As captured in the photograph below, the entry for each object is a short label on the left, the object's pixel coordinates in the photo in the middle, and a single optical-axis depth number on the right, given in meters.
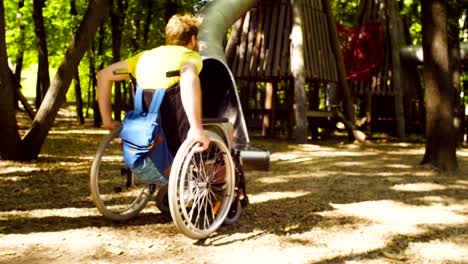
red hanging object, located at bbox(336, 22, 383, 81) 14.68
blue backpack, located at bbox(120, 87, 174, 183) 3.43
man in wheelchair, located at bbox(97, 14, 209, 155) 3.35
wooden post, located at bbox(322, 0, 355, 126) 11.75
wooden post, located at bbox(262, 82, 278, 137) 13.11
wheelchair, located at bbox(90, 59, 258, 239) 3.31
